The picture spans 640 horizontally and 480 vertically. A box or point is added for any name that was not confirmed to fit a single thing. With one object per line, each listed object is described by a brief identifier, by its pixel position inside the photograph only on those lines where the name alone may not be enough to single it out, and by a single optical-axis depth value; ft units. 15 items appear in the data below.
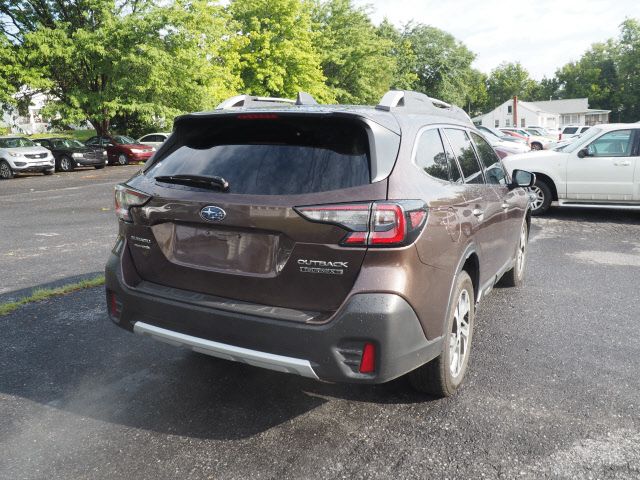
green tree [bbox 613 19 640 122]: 337.31
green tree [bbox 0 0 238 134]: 94.58
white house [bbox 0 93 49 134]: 105.28
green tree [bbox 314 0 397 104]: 175.22
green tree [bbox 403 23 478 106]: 250.98
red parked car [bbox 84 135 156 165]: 97.60
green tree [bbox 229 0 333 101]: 134.92
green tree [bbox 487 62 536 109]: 411.95
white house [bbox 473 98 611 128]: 340.18
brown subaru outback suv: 8.63
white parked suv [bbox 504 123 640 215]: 32.37
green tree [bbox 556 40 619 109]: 370.73
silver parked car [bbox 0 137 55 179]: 75.36
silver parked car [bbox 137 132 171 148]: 107.76
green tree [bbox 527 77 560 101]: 440.04
